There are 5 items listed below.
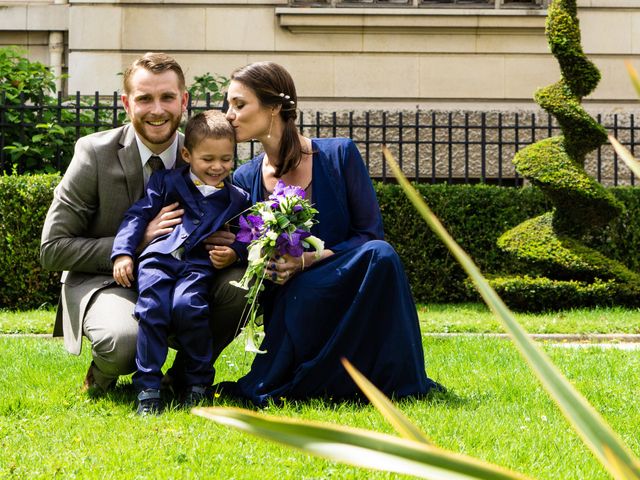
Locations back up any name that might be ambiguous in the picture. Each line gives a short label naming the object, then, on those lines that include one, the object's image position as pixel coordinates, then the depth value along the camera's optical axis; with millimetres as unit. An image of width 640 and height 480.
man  4566
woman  4484
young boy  4289
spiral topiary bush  9727
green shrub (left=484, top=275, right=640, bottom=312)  9680
